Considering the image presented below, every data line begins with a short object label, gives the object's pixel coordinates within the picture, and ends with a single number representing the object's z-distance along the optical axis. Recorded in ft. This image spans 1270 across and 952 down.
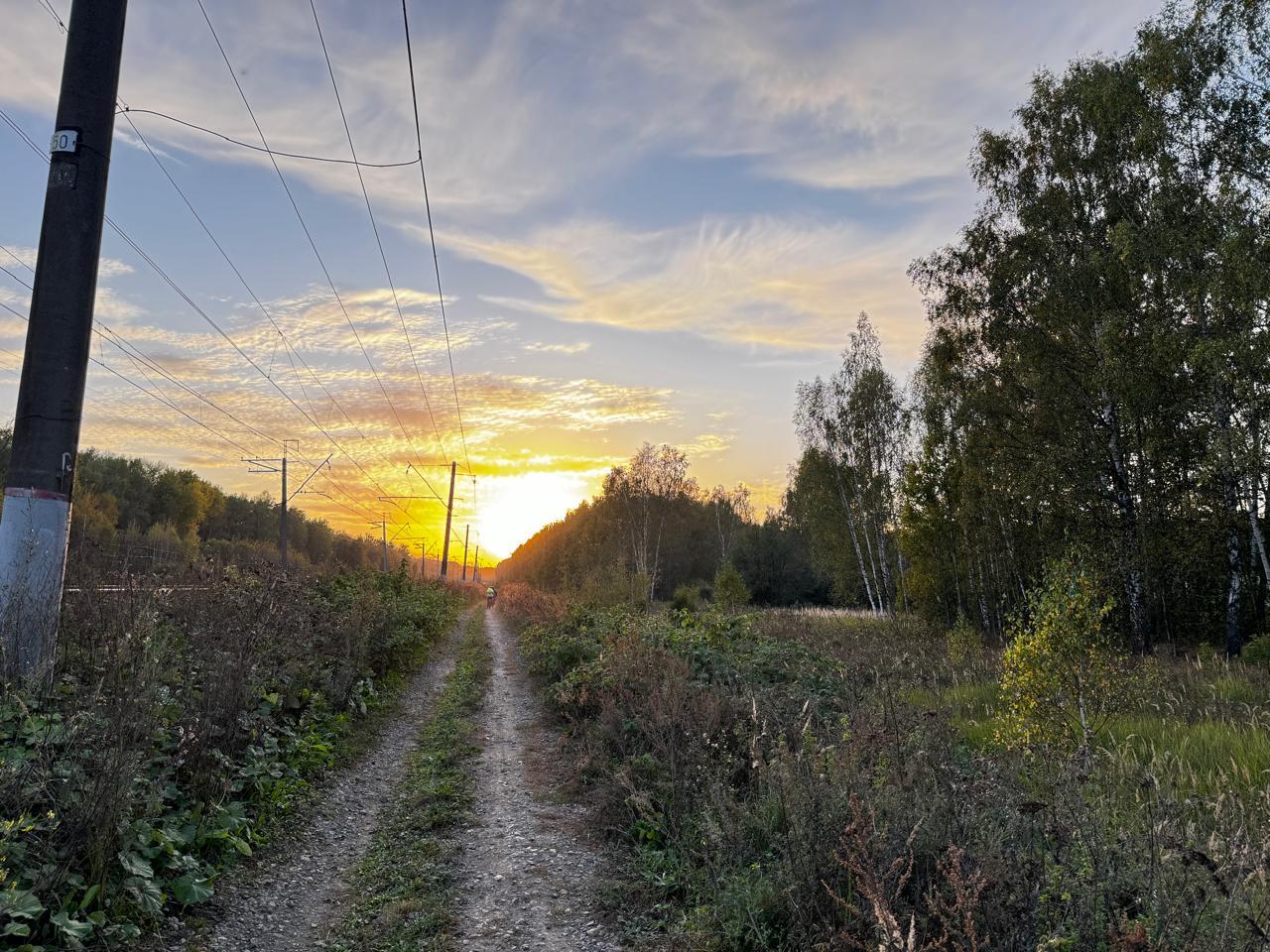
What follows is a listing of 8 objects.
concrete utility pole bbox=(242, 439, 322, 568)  105.02
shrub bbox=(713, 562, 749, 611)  116.78
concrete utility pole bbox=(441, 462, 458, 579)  149.38
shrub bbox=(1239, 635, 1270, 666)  52.90
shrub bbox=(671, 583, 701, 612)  131.95
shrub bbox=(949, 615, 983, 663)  53.57
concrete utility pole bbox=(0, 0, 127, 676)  17.61
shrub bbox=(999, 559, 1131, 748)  22.35
